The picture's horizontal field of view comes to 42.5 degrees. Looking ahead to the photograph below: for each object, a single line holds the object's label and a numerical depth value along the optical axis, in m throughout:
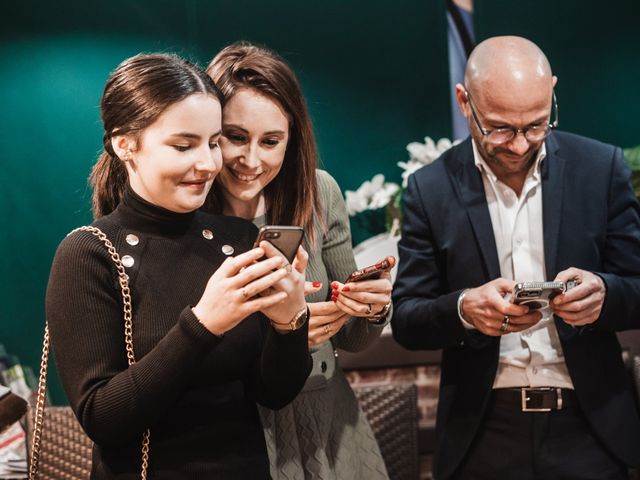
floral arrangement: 4.00
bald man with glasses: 2.19
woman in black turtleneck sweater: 1.47
